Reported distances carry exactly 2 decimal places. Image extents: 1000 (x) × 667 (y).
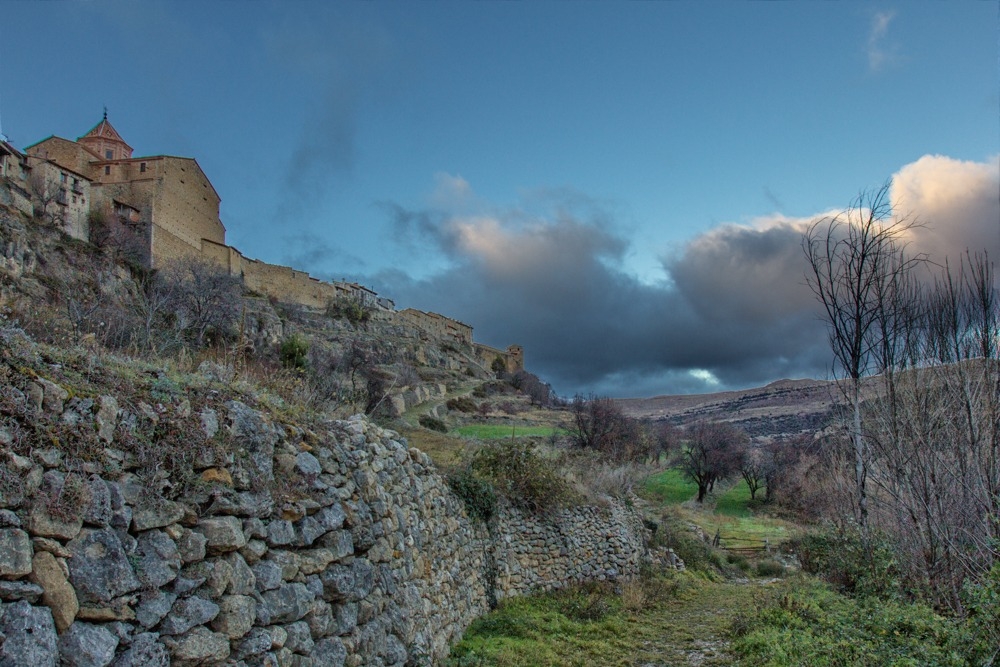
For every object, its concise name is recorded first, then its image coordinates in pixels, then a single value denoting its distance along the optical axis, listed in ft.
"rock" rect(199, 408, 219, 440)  17.04
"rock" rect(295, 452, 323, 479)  20.82
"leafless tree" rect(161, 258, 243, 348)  105.91
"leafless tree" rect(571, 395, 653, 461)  116.26
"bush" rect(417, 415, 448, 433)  104.19
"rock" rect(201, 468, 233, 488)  16.28
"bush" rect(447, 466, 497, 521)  41.88
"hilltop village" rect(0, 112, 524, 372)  135.64
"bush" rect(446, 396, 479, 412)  148.97
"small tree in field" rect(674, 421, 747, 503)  123.34
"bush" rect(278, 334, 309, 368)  119.09
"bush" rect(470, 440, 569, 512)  52.26
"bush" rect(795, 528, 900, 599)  32.83
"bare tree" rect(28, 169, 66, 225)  132.57
